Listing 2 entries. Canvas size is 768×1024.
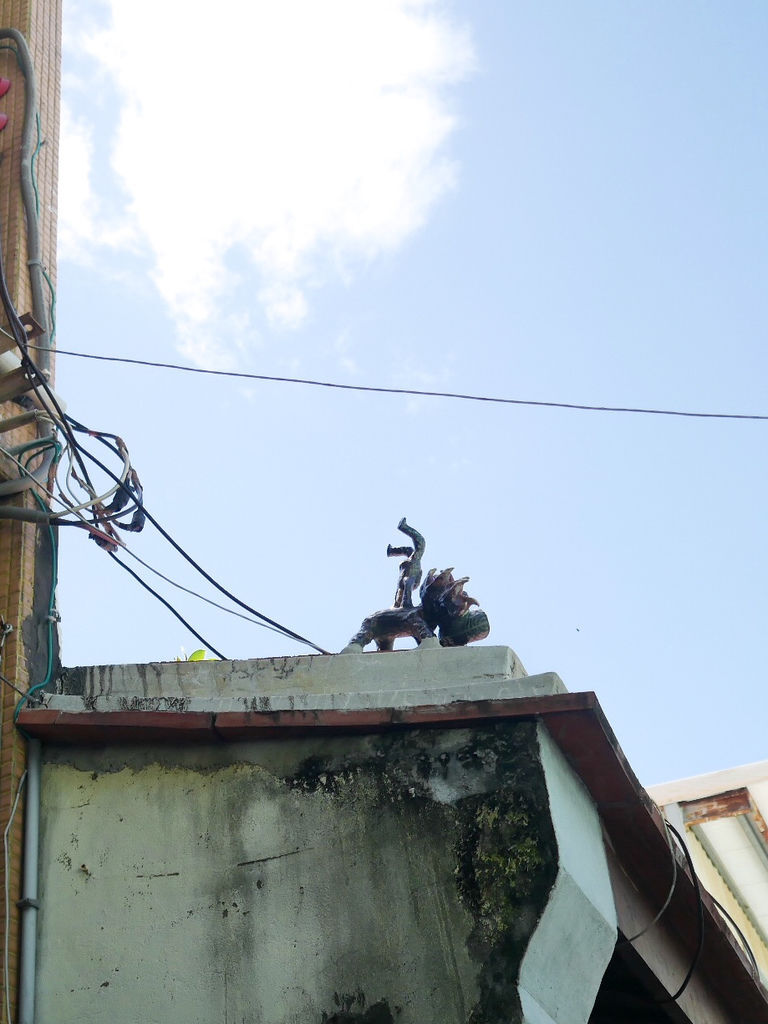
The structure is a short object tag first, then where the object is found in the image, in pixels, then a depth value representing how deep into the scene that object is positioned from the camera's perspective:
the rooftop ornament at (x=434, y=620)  6.30
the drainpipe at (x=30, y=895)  5.05
